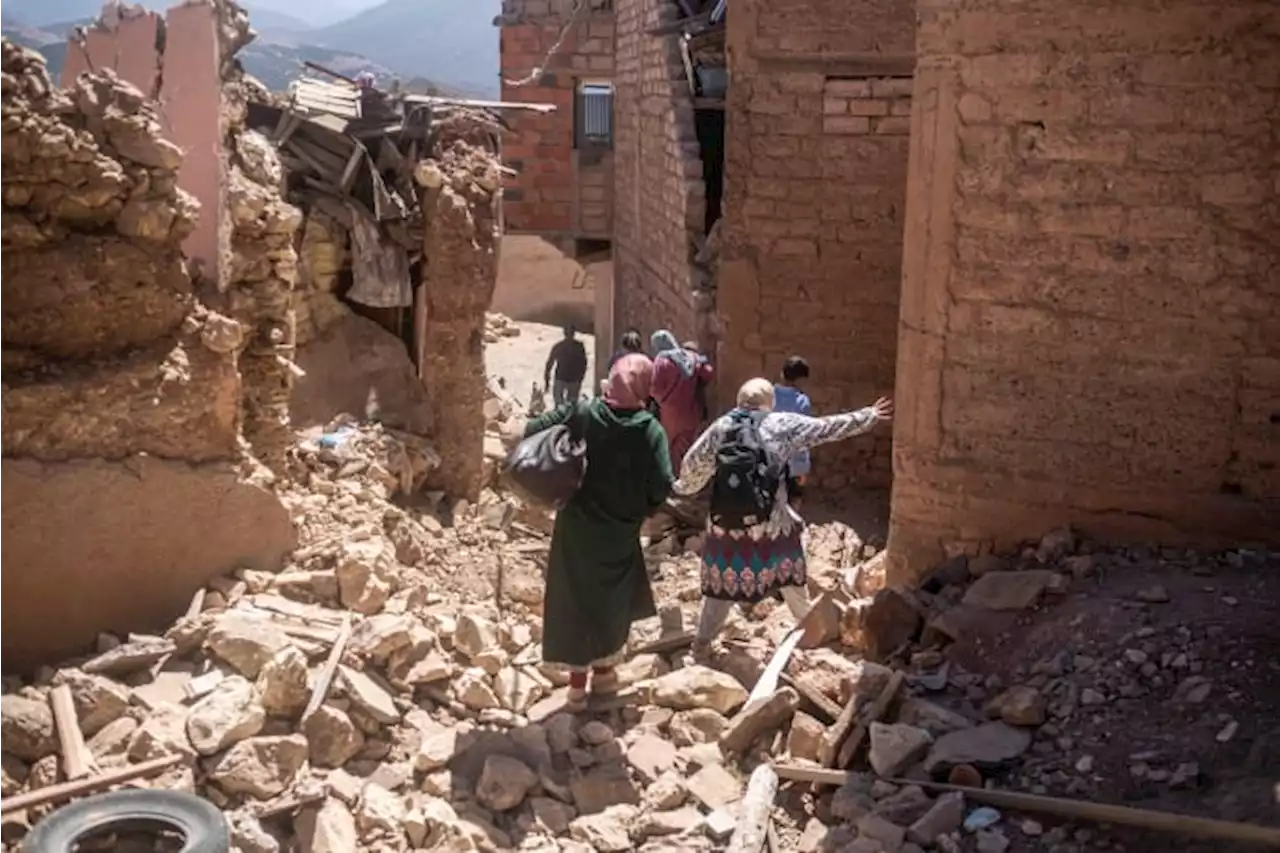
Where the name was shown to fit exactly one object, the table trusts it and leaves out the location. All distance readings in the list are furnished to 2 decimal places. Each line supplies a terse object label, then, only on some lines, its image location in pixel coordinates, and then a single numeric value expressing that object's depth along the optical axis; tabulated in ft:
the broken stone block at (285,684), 15.07
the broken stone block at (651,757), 15.85
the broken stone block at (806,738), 15.08
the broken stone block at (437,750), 15.43
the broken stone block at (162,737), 14.08
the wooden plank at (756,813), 13.60
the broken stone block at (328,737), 15.05
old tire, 12.39
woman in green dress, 16.81
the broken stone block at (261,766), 14.20
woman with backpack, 18.52
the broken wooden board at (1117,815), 11.27
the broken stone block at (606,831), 14.67
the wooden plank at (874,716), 14.35
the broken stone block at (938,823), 12.55
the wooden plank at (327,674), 15.12
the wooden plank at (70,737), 13.88
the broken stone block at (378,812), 14.30
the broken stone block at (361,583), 17.52
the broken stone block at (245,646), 15.61
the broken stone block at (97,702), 14.76
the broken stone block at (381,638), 16.39
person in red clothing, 27.78
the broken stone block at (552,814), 14.98
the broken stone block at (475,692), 16.66
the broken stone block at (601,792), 15.39
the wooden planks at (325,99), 26.78
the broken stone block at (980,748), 13.52
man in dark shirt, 44.09
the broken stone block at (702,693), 17.07
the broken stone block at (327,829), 13.80
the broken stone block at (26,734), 14.23
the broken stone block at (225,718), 14.39
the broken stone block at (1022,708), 14.01
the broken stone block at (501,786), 15.08
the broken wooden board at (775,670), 16.34
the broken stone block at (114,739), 14.33
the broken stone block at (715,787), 14.94
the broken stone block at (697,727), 16.58
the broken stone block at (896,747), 13.70
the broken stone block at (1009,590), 16.21
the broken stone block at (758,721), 15.83
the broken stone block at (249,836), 13.53
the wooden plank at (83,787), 13.23
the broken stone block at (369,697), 15.66
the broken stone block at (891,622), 16.89
